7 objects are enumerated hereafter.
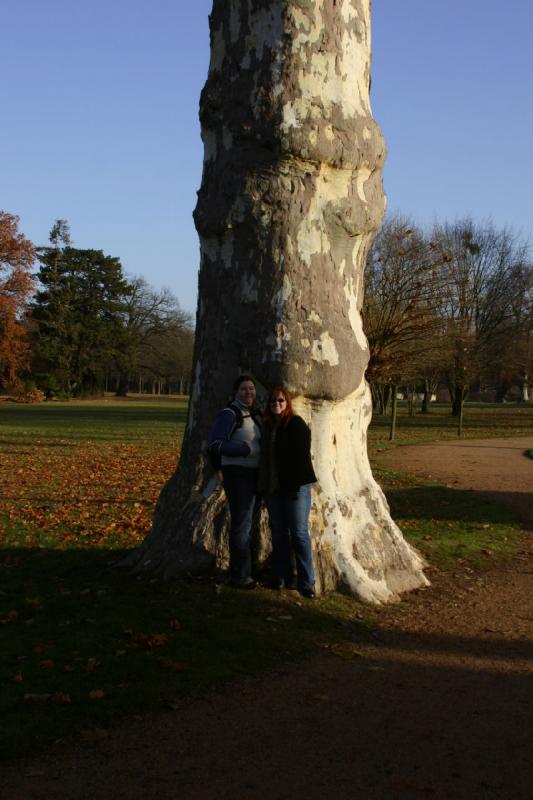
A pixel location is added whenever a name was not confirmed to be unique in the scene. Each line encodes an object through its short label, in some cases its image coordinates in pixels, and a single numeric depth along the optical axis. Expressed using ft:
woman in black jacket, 21.58
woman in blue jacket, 21.56
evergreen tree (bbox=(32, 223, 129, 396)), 214.28
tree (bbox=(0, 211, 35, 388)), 174.50
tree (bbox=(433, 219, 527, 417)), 135.33
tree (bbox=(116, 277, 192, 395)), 245.24
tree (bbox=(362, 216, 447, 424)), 85.81
